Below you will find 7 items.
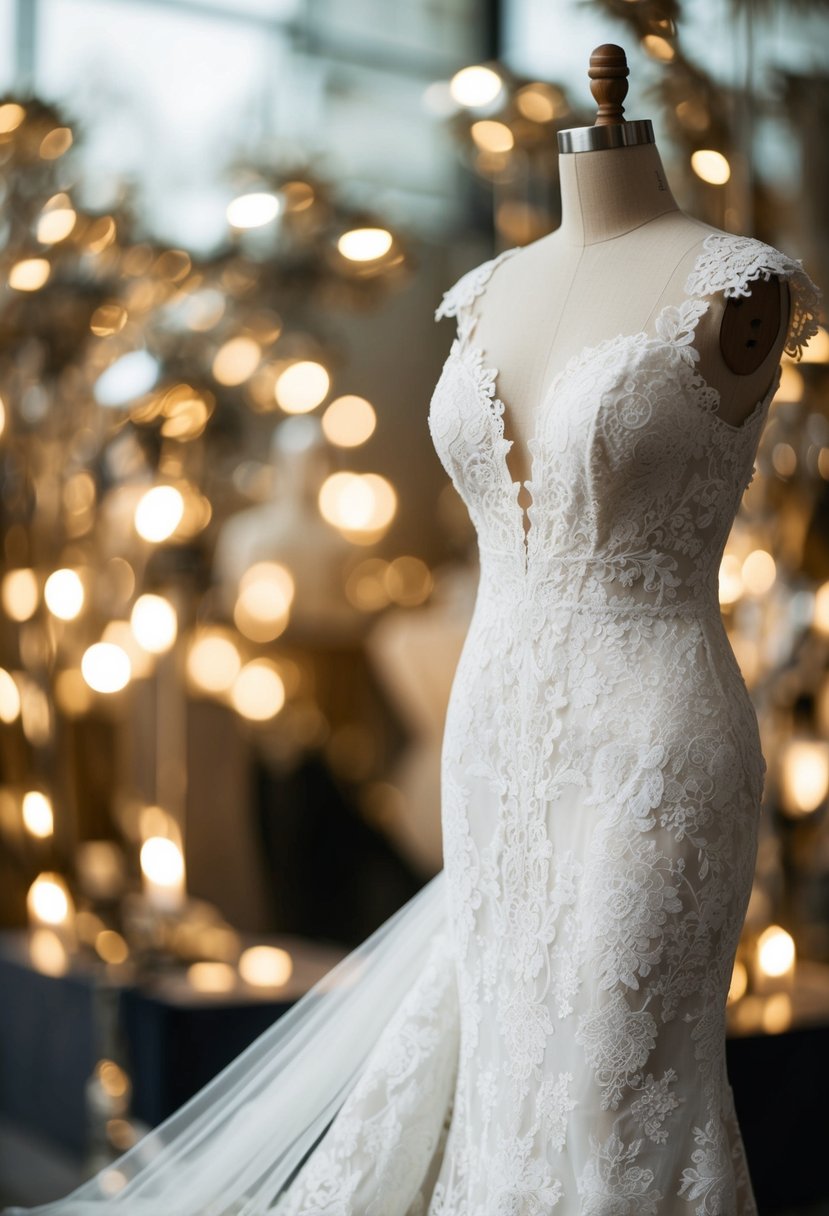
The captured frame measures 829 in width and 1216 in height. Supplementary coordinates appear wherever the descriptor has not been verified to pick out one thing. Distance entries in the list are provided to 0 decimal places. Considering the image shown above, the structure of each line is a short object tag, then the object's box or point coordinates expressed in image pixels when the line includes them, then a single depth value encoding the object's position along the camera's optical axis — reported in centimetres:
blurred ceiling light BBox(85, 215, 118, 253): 408
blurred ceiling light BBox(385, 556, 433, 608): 739
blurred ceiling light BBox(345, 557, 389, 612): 671
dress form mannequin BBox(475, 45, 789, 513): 214
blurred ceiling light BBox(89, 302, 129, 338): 436
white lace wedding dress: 201
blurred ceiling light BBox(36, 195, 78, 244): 394
